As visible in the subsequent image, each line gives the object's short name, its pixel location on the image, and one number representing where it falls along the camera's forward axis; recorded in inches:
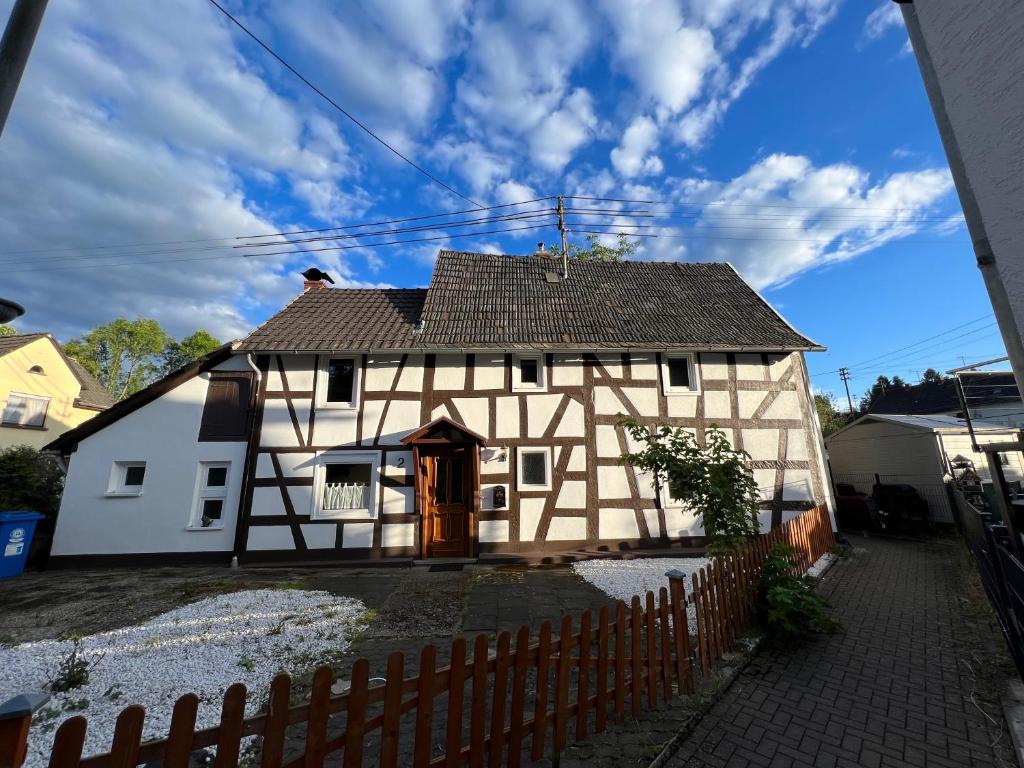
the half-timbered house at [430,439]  347.3
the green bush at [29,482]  346.0
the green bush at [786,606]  179.2
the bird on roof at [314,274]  498.3
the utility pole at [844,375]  1561.4
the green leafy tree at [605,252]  846.5
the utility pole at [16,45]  113.0
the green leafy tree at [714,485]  182.2
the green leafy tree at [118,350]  1262.3
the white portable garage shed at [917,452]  488.7
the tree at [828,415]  1367.7
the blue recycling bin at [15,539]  307.0
